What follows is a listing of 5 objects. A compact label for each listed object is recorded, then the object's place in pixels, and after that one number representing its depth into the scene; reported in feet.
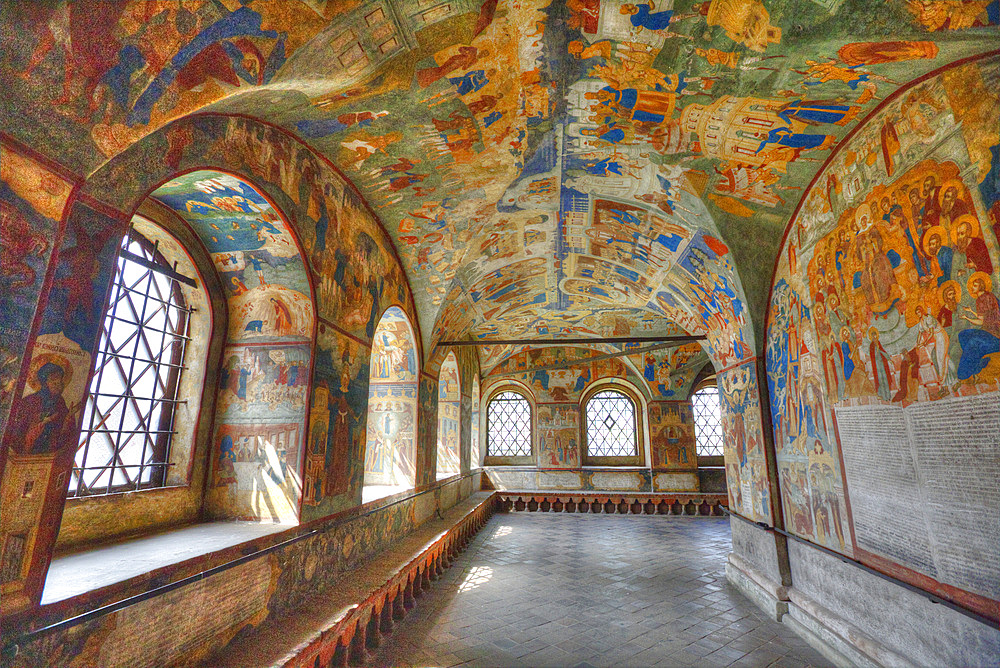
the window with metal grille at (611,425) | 59.26
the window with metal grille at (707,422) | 56.95
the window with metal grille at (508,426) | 60.85
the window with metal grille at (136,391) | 13.51
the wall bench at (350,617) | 12.71
